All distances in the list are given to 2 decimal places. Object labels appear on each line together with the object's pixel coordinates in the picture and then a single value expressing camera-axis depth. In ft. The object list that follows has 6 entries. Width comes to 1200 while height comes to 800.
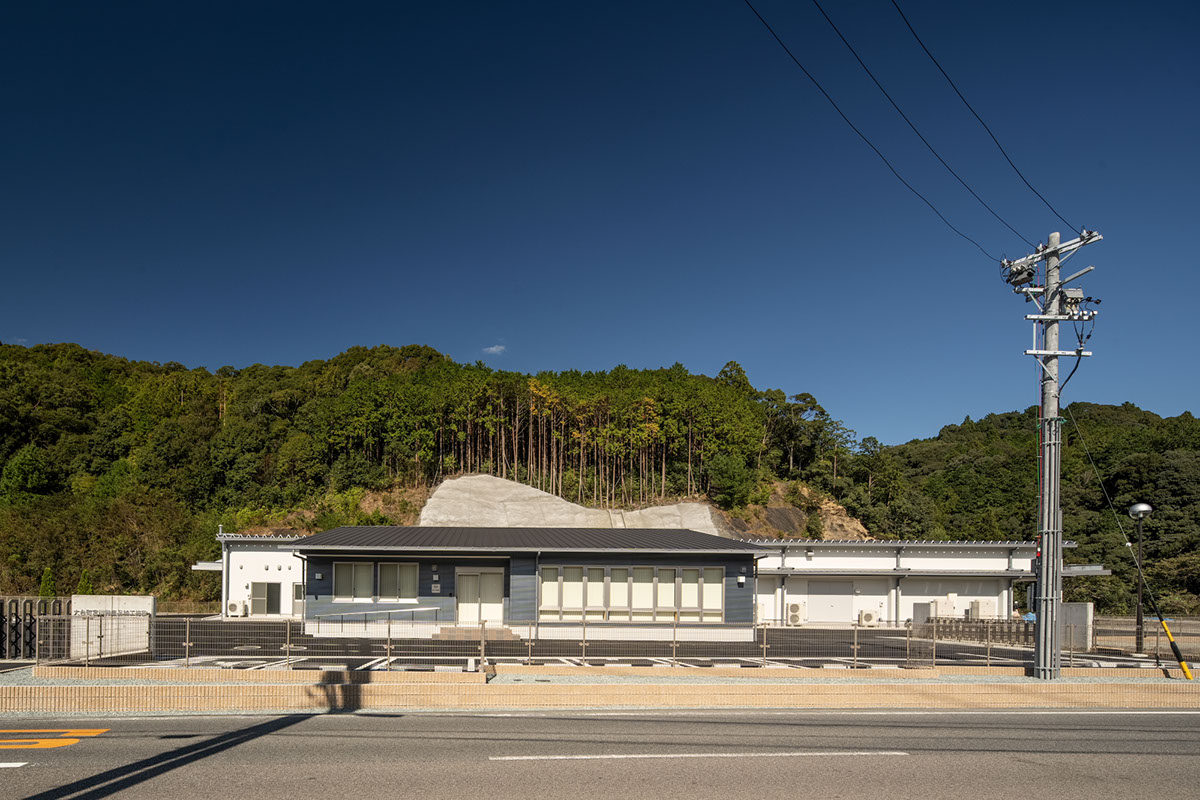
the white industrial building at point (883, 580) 122.42
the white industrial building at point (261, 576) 113.91
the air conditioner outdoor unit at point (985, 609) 119.92
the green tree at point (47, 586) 105.81
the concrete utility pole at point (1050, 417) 52.70
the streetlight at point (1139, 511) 62.27
